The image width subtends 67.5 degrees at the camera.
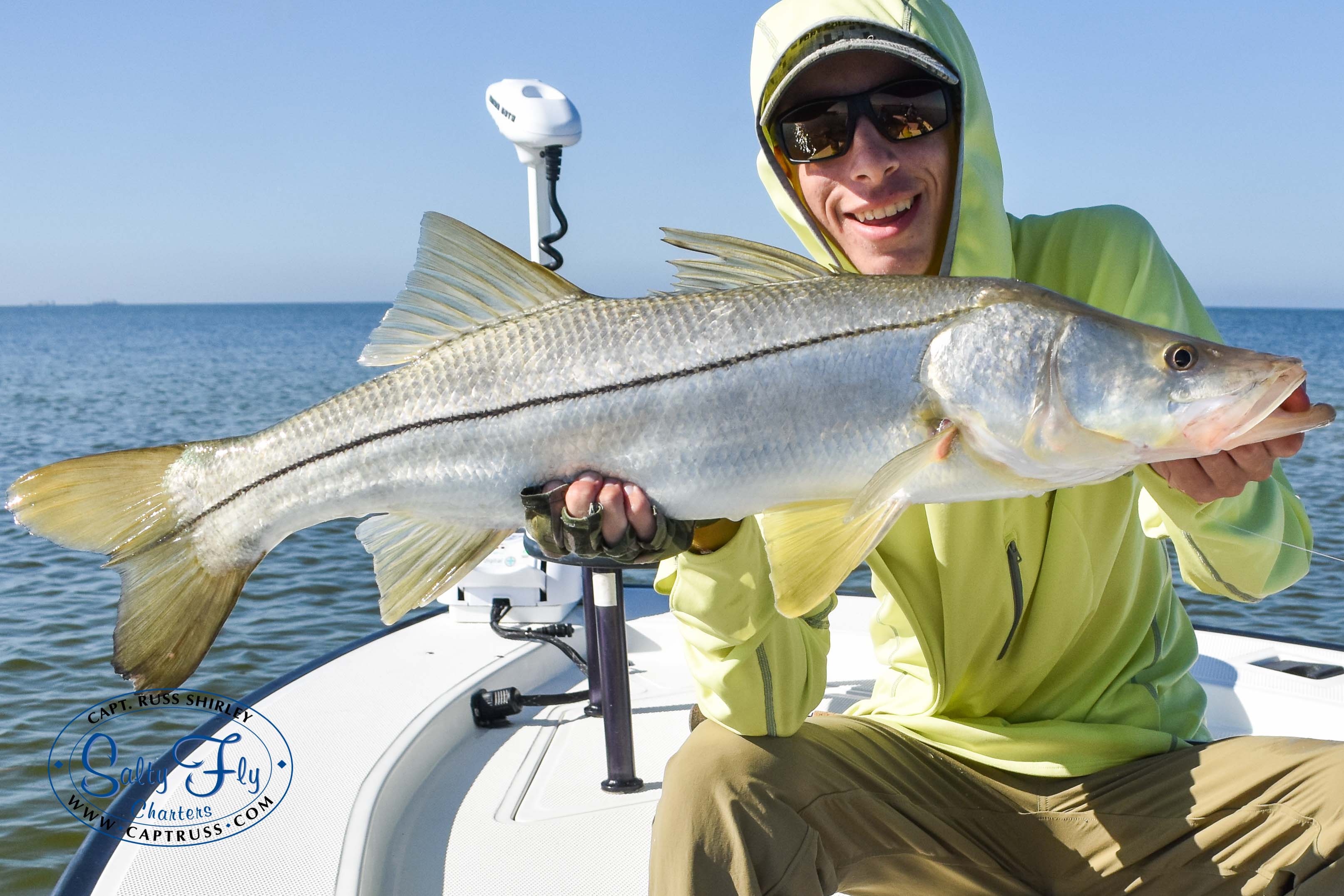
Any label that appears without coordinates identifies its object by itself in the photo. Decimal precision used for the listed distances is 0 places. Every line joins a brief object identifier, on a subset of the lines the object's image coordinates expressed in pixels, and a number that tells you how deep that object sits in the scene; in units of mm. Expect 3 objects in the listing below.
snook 1940
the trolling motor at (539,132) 3854
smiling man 2242
